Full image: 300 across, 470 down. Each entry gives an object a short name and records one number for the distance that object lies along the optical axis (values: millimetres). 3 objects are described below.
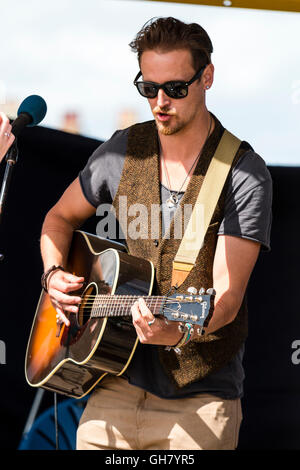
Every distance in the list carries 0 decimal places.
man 5738
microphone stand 5277
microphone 5559
